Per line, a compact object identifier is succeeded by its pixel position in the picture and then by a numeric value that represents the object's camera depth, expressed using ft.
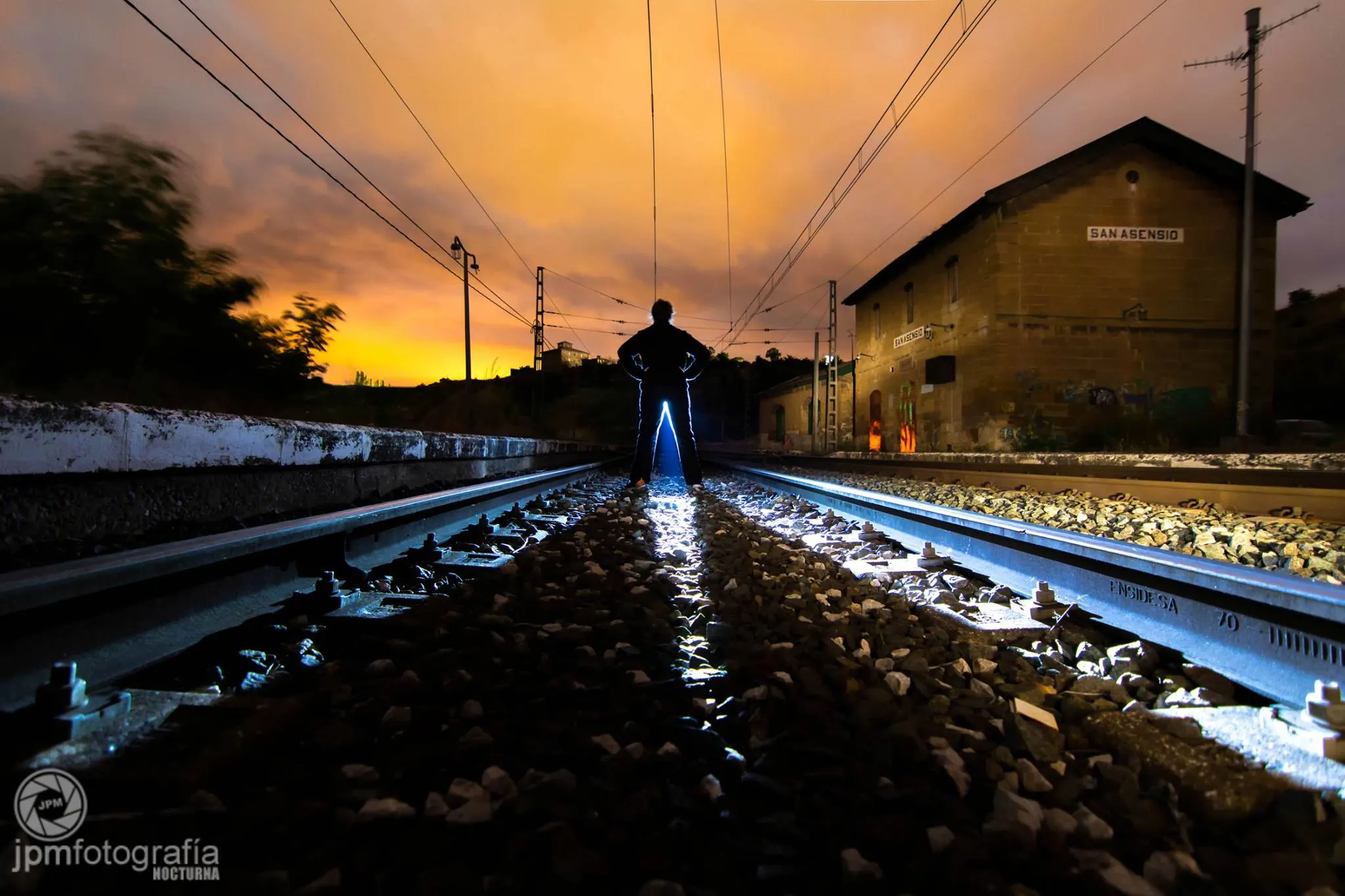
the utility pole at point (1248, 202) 52.16
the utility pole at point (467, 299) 79.15
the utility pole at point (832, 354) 98.78
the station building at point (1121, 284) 70.03
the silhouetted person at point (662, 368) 26.73
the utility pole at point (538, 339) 112.16
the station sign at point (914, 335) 88.58
